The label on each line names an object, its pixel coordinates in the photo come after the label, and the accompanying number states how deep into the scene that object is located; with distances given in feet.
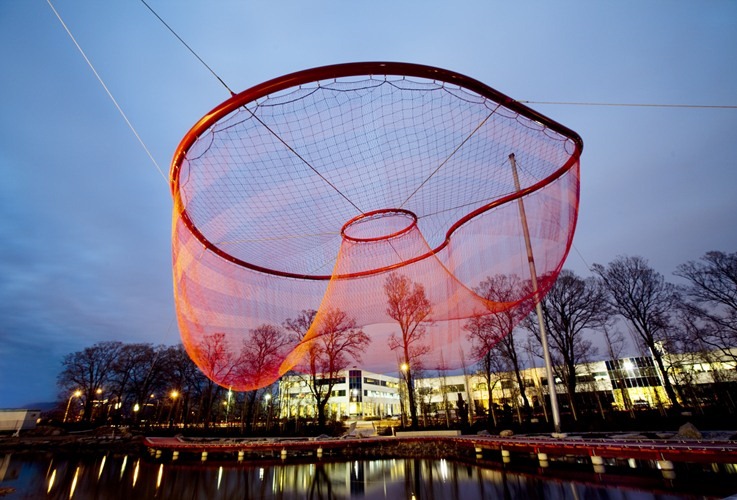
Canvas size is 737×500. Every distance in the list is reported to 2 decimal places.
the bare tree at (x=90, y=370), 115.55
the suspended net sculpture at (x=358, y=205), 14.11
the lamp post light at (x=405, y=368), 48.47
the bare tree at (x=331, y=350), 49.96
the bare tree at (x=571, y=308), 61.72
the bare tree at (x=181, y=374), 102.73
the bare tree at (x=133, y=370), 113.80
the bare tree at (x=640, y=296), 61.67
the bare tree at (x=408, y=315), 30.60
